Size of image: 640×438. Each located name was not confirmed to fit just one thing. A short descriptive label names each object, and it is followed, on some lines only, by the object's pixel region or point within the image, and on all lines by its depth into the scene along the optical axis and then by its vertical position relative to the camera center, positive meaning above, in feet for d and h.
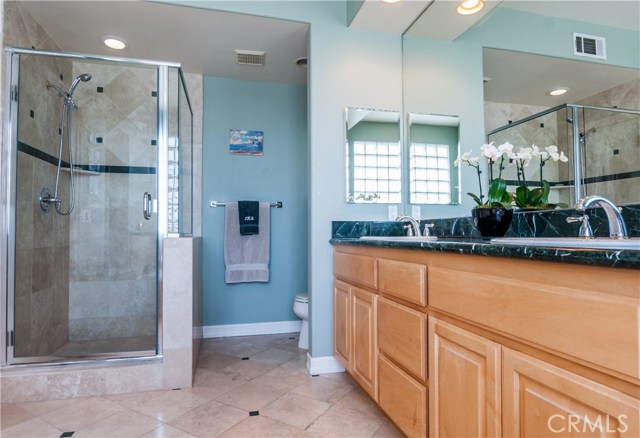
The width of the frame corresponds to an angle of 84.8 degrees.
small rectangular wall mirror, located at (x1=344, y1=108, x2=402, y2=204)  7.79 +1.59
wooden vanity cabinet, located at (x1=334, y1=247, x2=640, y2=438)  1.98 -0.95
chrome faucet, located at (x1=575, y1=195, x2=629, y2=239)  3.09 +0.09
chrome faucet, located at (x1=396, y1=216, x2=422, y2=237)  7.00 -0.01
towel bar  10.03 +0.65
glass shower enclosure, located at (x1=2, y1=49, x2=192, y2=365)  6.82 +0.65
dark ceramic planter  4.74 +0.07
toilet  8.70 -2.14
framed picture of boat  10.34 +2.51
